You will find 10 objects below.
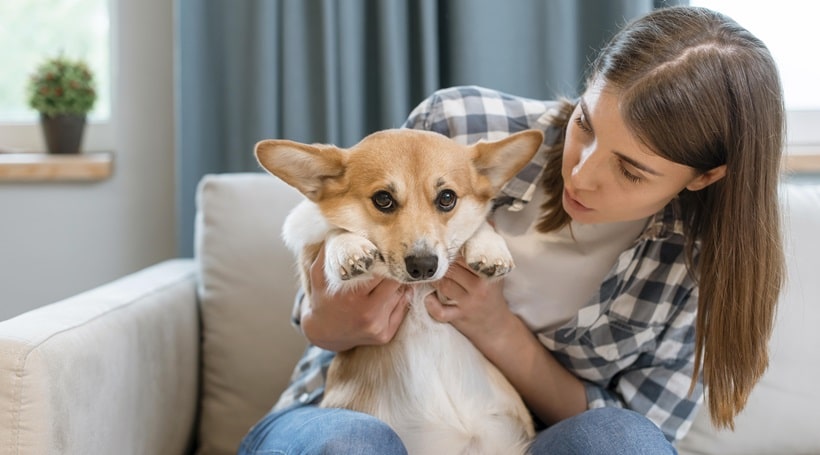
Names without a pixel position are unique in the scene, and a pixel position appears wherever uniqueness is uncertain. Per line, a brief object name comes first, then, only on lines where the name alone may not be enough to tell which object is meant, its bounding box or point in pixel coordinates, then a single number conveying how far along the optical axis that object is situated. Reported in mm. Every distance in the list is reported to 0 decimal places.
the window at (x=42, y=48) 2664
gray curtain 2227
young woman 1226
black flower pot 2463
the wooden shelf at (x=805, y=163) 2279
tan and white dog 1272
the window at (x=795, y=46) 2473
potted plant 2438
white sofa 1227
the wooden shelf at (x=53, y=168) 2445
